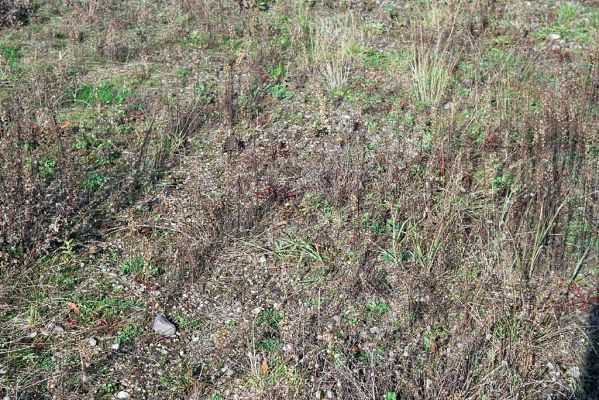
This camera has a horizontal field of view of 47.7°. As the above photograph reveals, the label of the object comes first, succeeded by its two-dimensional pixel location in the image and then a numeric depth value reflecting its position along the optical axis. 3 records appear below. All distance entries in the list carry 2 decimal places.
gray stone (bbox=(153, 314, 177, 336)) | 4.32
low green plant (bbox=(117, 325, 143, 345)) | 4.26
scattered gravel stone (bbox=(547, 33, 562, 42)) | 7.57
